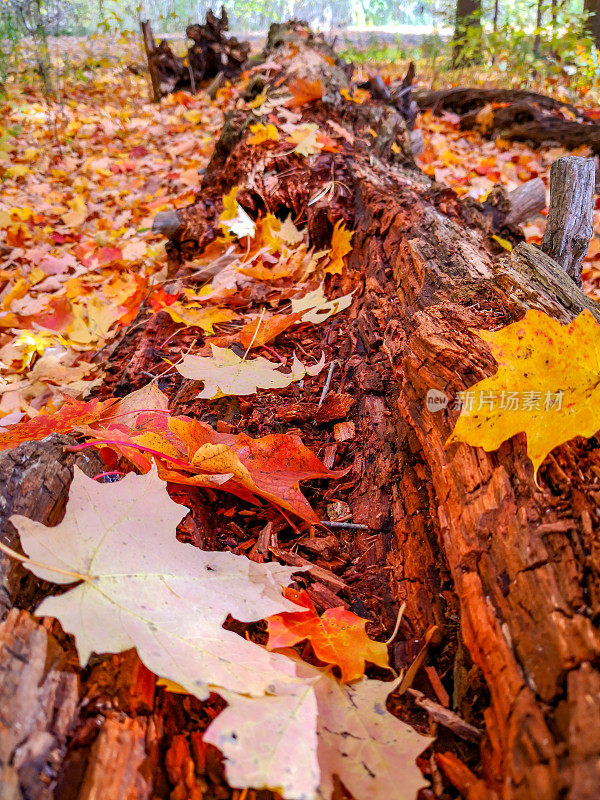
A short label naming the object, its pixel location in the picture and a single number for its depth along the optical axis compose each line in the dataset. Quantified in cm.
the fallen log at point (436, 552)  23
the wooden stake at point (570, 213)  50
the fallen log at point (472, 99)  165
